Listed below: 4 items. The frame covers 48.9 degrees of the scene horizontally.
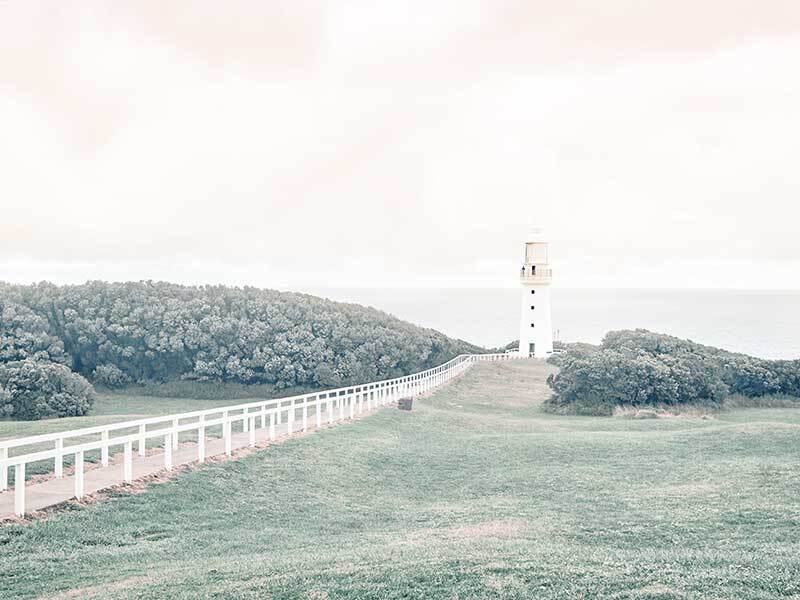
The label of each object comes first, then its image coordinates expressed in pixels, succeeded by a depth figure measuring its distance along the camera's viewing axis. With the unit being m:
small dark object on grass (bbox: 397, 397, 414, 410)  33.38
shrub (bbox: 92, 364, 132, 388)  47.16
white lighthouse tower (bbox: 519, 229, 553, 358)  66.81
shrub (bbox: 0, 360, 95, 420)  34.78
